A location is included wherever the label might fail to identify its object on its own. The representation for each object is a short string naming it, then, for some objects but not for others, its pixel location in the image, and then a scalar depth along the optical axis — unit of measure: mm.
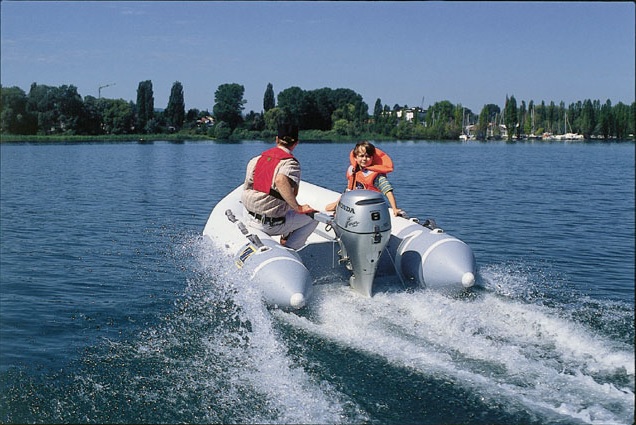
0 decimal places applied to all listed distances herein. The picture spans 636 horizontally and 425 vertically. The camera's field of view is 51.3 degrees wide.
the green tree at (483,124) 71188
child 6168
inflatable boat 5082
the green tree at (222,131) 54938
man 5438
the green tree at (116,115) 54094
